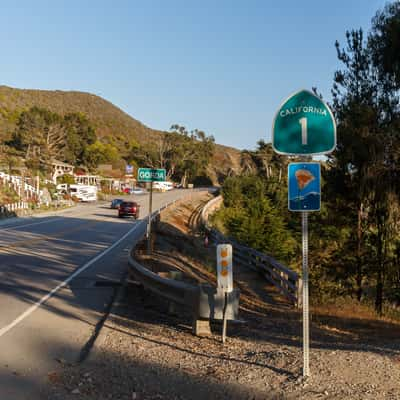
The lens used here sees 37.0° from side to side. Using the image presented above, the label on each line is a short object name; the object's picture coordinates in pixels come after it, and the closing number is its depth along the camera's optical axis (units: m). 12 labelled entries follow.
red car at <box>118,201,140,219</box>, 47.59
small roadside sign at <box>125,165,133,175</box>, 115.10
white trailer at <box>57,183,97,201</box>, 74.44
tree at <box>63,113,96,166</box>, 109.06
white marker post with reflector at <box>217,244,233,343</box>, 8.02
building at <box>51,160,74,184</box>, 82.28
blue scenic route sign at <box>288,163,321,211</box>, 6.20
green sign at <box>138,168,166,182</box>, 15.94
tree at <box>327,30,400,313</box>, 15.58
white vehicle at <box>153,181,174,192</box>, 110.25
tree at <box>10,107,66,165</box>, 95.62
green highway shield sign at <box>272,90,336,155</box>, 6.16
